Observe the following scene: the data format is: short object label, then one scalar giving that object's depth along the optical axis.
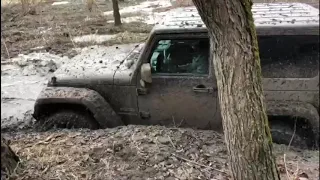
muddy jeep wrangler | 3.05
